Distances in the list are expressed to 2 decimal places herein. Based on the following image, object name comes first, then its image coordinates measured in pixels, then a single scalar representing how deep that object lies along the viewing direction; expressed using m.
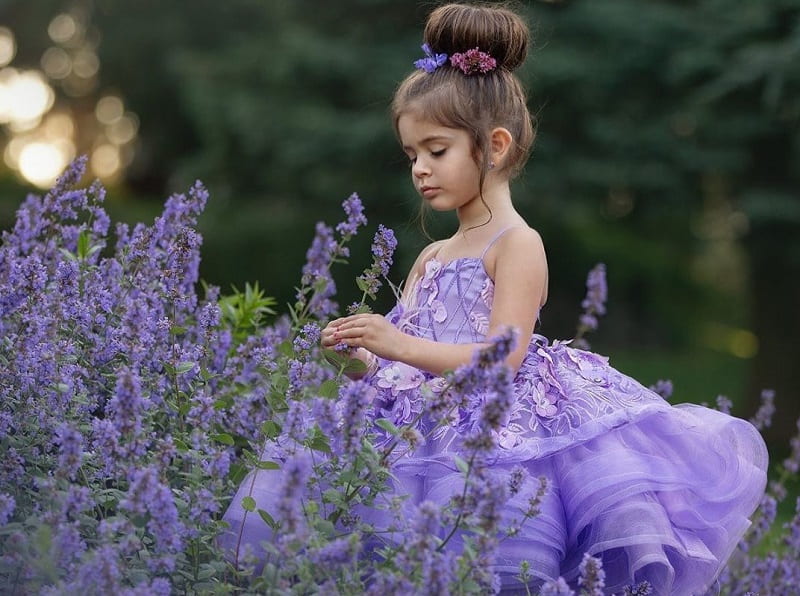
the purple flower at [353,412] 4.07
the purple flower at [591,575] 4.23
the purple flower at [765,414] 7.15
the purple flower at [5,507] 4.10
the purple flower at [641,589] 4.98
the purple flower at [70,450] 3.98
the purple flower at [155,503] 3.84
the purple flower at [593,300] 7.38
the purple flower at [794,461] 7.10
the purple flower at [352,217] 5.69
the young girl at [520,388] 5.06
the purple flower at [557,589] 4.07
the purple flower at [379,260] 5.05
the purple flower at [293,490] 3.70
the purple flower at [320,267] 6.27
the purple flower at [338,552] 3.88
